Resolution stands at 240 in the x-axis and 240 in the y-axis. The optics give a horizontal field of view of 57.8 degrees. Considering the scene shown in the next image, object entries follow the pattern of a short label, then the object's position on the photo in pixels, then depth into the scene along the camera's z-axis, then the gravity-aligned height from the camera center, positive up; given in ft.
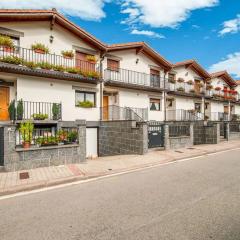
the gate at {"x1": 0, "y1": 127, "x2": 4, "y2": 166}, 28.73 -2.98
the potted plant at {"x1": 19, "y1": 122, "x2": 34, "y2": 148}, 30.50 -1.37
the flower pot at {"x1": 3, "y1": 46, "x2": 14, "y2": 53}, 43.69 +15.27
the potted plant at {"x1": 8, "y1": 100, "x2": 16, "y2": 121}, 41.18 +2.44
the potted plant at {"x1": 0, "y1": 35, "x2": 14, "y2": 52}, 41.94 +15.73
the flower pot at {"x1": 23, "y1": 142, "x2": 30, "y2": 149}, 30.26 -2.99
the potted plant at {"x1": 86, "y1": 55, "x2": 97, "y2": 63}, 54.80 +16.42
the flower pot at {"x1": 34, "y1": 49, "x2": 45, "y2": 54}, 47.07 +15.86
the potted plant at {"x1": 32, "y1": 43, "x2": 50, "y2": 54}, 47.01 +16.47
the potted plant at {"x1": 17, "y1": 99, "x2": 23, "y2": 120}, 42.01 +2.63
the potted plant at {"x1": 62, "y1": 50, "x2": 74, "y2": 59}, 51.35 +16.43
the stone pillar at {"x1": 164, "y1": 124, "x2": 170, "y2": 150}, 47.57 -3.35
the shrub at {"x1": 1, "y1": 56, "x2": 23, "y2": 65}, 42.96 +12.83
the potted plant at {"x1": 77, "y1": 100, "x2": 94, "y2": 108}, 54.29 +4.81
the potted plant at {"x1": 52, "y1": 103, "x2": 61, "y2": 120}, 46.36 +2.65
